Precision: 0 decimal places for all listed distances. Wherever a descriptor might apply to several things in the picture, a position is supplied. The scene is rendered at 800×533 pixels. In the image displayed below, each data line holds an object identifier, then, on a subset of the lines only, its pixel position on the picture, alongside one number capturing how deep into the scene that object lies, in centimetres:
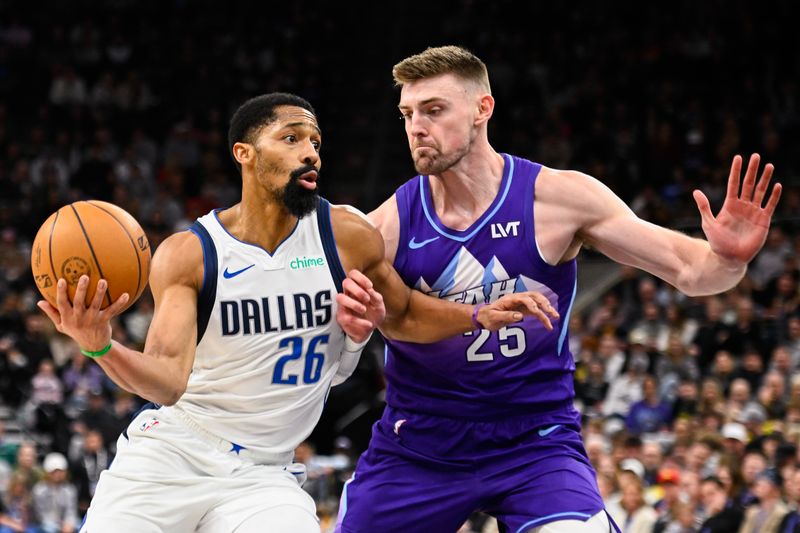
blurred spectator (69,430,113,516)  1364
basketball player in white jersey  507
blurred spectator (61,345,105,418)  1502
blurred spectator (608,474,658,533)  1058
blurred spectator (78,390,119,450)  1409
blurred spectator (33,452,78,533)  1327
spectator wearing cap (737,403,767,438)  1147
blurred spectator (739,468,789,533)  973
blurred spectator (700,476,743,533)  1003
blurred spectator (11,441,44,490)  1335
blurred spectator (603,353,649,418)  1316
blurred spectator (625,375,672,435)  1273
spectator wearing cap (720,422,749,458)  1076
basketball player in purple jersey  559
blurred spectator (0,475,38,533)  1304
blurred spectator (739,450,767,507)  1017
